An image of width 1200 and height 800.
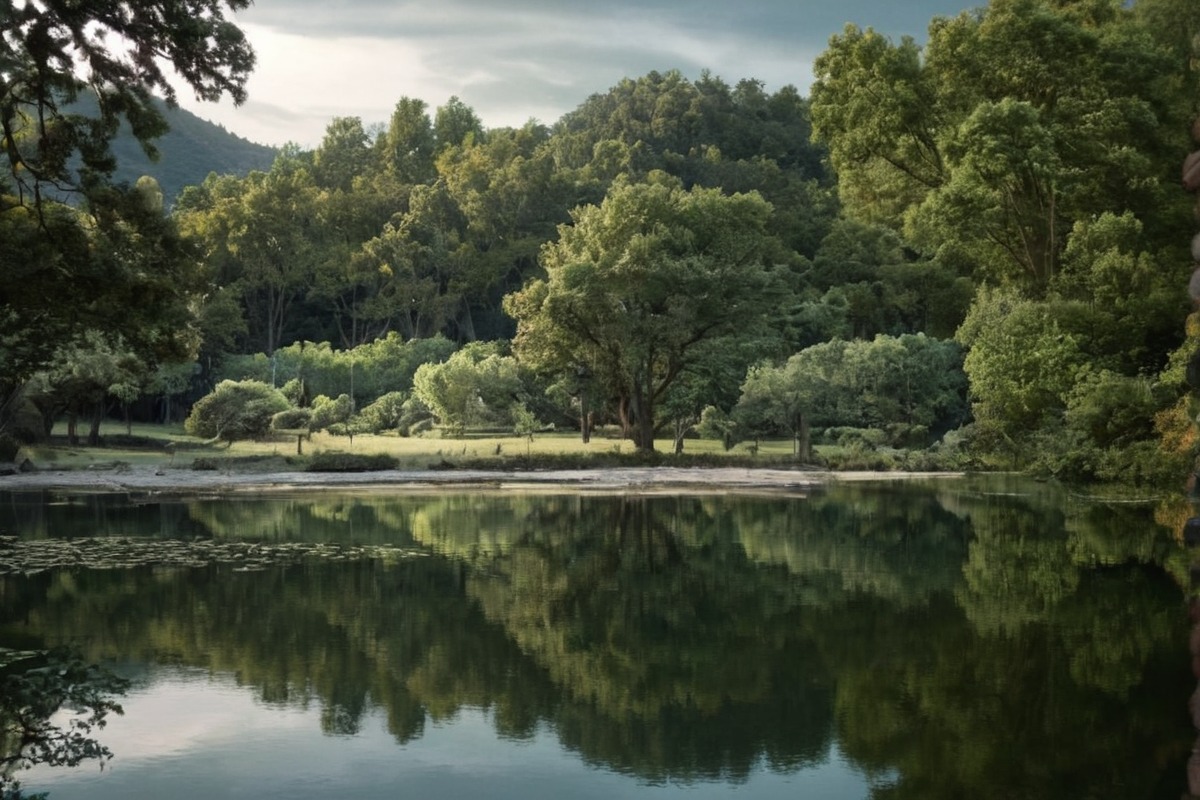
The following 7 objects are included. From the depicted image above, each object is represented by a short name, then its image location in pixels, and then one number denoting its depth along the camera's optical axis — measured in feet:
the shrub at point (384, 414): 197.57
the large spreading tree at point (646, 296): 147.23
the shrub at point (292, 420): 171.32
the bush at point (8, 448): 129.70
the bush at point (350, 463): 136.05
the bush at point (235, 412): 166.91
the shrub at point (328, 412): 191.72
